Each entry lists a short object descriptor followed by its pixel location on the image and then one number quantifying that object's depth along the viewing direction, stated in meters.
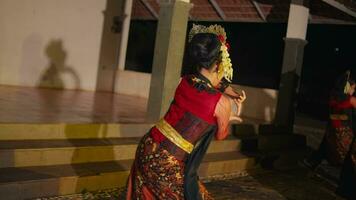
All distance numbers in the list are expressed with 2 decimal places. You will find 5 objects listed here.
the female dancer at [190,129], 2.64
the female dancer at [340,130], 6.12
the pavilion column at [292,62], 8.95
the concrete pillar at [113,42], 12.16
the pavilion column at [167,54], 6.75
